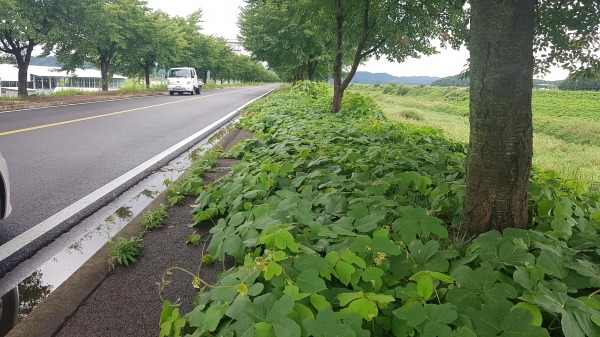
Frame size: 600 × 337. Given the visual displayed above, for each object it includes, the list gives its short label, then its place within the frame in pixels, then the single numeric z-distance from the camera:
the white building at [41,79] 44.16
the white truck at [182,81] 25.17
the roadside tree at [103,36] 19.06
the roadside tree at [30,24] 15.32
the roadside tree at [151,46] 26.86
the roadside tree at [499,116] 2.05
